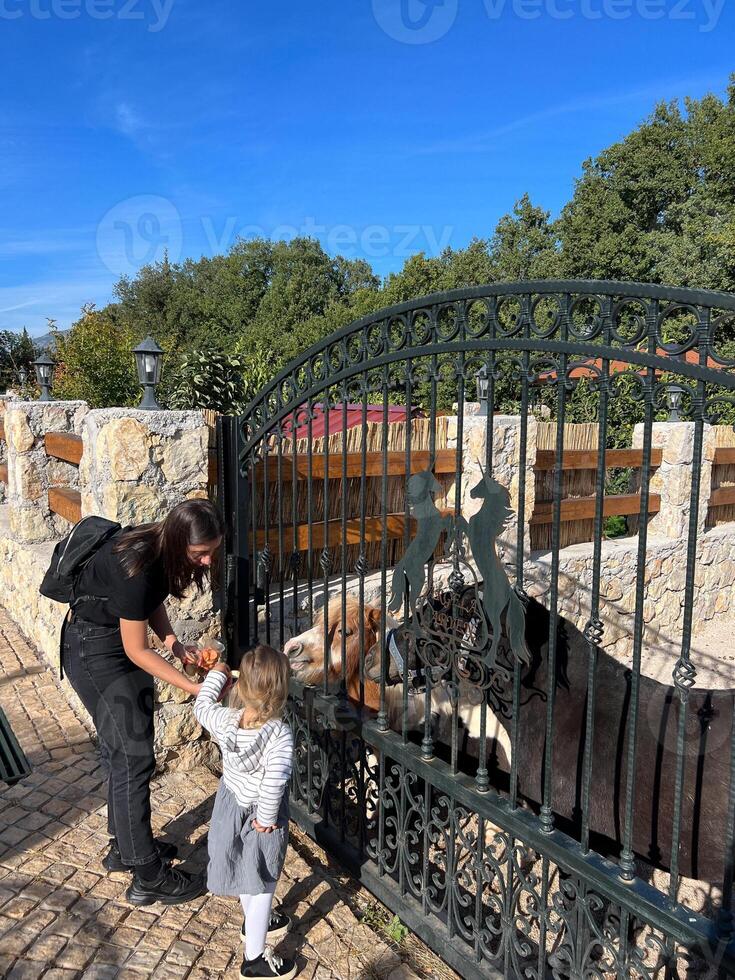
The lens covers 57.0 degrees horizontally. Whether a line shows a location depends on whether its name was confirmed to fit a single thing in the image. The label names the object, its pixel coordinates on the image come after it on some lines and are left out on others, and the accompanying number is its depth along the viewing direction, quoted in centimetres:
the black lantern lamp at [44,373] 738
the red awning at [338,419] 806
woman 272
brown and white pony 332
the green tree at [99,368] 1528
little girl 246
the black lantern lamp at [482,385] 255
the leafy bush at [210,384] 927
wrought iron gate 199
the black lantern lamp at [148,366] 407
